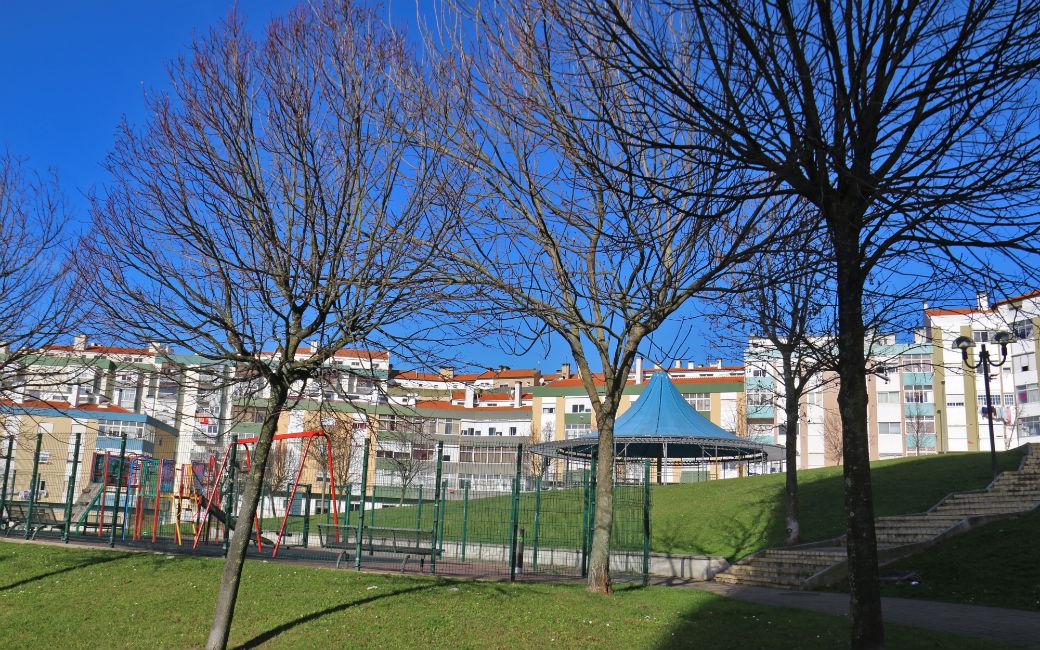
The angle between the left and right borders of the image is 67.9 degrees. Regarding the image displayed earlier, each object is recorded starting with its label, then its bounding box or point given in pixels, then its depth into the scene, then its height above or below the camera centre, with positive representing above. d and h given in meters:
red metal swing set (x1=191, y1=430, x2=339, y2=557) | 16.47 -1.09
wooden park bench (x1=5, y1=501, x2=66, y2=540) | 17.79 -1.78
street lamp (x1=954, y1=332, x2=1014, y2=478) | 20.88 +3.47
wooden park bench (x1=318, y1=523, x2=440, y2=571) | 14.30 -1.57
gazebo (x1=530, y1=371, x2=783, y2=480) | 29.12 +1.24
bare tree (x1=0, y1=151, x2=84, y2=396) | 13.75 +2.14
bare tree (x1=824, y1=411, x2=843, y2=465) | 63.88 +2.96
